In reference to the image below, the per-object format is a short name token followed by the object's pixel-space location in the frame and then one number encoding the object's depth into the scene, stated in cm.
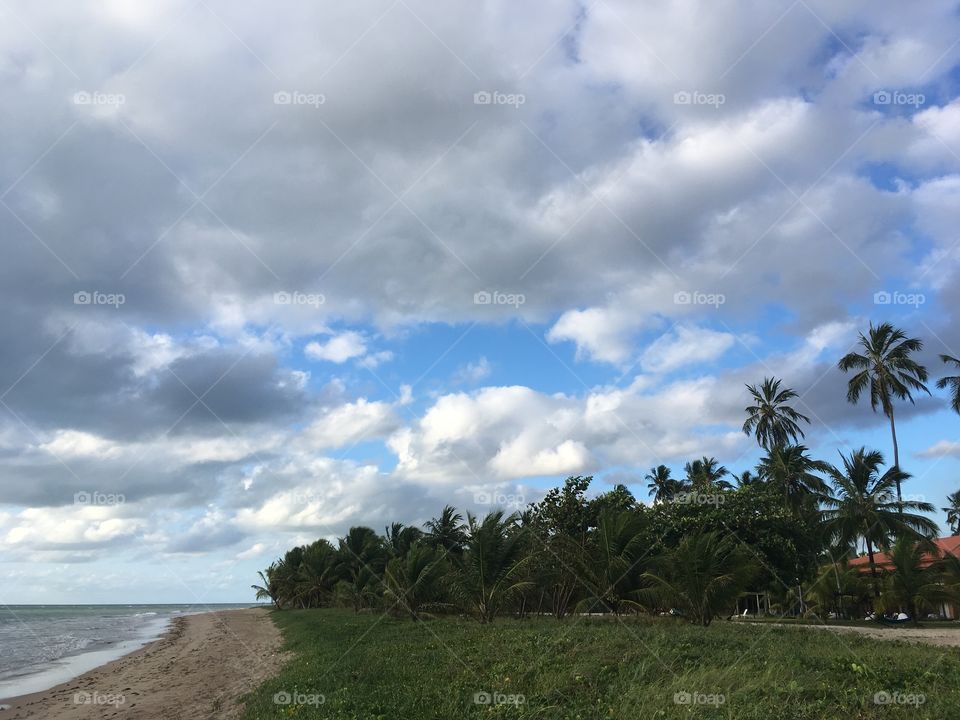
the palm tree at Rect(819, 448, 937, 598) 3703
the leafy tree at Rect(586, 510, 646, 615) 2477
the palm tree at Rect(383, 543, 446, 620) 2870
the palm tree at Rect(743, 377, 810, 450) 4606
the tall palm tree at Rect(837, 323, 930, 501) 3969
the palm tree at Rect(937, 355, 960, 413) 3712
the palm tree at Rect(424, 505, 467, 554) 5185
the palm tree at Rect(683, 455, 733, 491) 5943
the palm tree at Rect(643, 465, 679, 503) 7119
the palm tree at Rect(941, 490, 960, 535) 5948
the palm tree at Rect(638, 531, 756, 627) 2138
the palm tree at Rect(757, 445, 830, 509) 4312
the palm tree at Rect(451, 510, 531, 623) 2469
